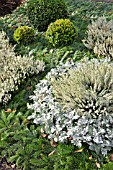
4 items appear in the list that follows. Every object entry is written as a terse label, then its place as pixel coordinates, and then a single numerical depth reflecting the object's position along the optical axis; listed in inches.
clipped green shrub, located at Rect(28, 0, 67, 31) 215.0
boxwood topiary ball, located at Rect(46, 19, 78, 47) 184.9
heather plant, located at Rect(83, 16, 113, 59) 169.6
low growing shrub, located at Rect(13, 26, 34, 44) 199.3
